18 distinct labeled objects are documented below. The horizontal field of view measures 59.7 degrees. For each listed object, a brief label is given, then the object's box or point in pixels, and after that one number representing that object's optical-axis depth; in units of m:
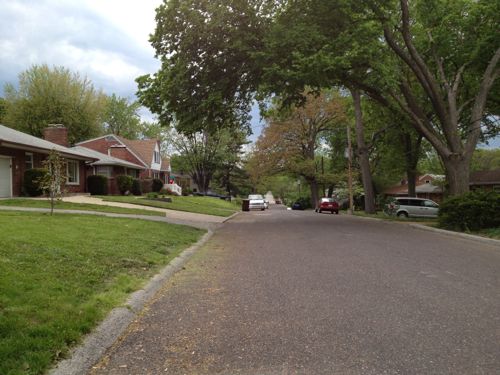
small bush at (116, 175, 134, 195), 35.38
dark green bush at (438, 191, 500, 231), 14.54
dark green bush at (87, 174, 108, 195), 32.56
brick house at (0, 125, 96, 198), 22.36
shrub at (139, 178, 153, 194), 41.01
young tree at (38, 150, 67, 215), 15.25
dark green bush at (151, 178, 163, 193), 42.65
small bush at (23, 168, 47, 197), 23.55
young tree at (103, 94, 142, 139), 68.38
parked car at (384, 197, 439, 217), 30.53
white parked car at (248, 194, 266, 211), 43.38
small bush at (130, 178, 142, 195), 37.50
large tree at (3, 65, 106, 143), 48.97
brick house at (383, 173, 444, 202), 52.59
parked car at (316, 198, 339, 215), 38.22
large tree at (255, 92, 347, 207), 48.06
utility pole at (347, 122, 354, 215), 34.12
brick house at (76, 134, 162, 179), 44.36
